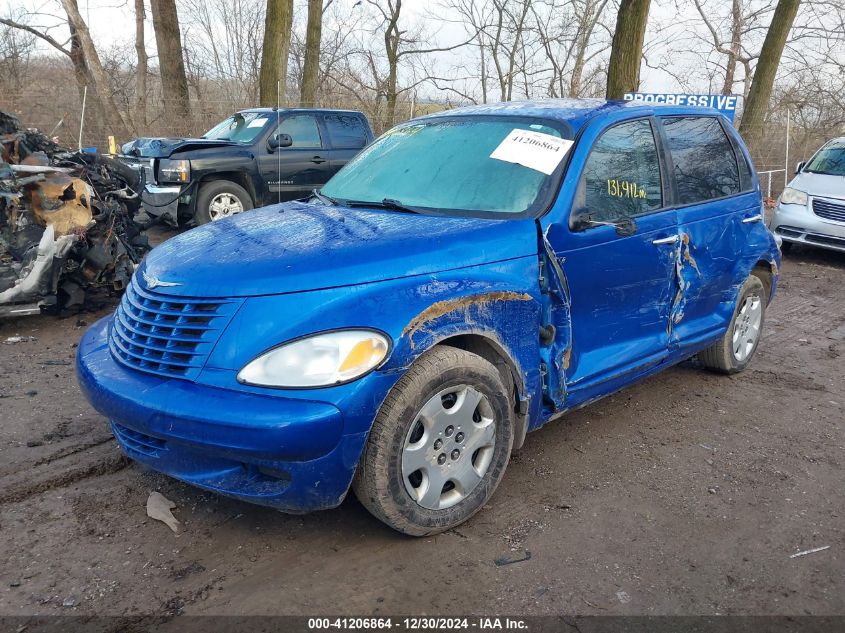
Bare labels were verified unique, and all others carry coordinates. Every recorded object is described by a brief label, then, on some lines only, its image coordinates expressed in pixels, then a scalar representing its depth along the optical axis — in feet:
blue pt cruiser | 8.48
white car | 31.81
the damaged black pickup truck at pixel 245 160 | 31.98
